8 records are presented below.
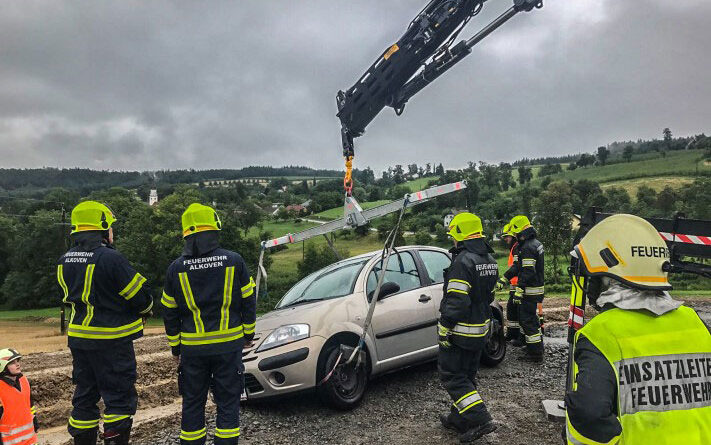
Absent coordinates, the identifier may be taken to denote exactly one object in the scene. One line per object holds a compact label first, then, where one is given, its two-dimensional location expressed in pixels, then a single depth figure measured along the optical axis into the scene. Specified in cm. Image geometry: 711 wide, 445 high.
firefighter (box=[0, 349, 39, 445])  345
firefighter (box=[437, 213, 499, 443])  411
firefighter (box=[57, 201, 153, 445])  373
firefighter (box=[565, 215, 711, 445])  153
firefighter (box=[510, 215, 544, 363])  640
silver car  457
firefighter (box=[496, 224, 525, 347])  702
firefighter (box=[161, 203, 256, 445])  364
